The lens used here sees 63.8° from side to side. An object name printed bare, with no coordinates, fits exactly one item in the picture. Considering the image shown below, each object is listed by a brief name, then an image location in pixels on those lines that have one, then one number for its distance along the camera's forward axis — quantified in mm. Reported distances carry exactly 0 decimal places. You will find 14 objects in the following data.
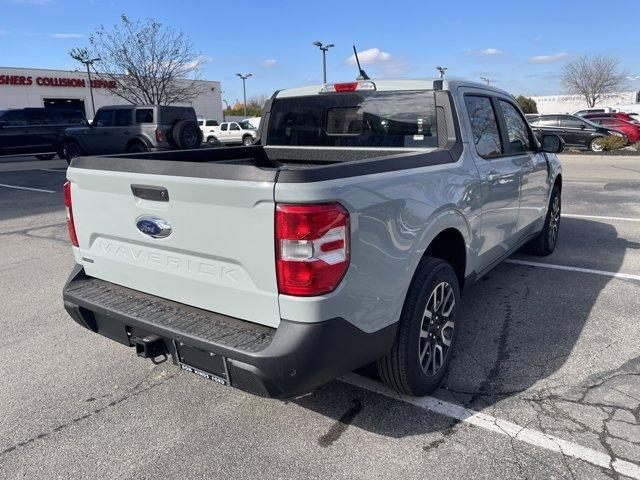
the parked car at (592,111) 30447
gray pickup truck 2209
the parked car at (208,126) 34344
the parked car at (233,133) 32562
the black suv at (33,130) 18422
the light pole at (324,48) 36500
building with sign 40906
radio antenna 4340
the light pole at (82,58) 34375
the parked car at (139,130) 16609
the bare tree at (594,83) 53719
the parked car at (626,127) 22859
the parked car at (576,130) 20328
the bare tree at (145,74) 32656
